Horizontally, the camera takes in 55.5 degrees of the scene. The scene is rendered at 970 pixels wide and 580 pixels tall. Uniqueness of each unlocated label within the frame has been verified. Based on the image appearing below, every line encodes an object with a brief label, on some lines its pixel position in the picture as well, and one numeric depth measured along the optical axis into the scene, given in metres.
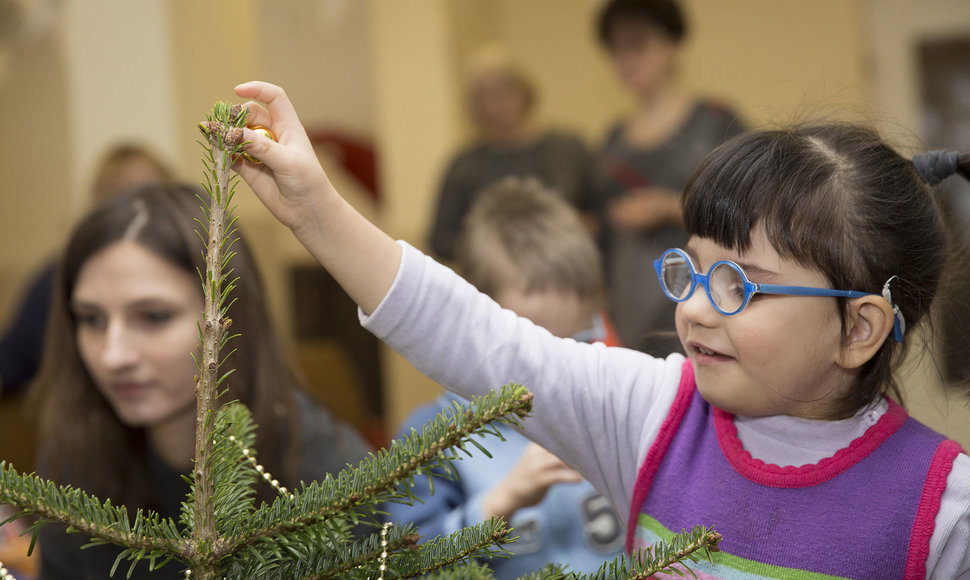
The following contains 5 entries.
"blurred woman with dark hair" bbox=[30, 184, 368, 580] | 1.17
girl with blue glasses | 0.72
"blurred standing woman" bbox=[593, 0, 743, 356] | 2.17
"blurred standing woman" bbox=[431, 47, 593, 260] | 2.67
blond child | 1.10
